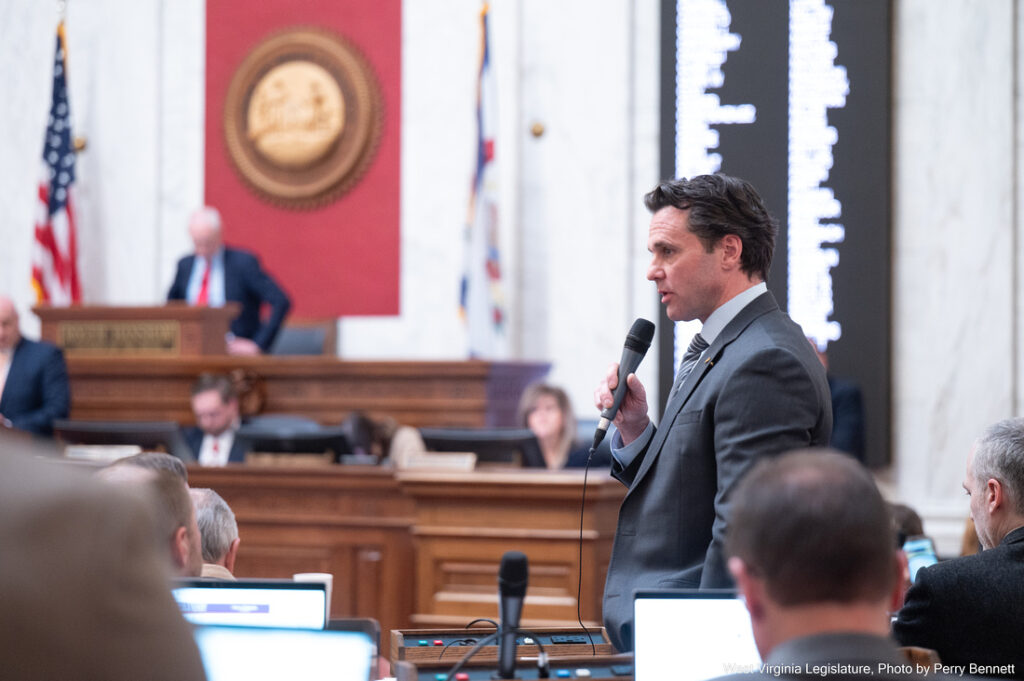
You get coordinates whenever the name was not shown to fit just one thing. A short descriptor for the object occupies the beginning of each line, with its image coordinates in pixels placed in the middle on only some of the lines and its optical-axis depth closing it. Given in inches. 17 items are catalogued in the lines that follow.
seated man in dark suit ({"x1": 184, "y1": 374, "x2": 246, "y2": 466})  523.2
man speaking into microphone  180.5
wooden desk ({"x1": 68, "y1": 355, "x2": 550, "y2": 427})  605.0
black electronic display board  594.2
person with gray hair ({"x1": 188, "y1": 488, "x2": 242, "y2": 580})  223.1
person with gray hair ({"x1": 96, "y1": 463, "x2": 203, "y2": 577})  182.5
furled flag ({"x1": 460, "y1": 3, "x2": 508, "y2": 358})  668.7
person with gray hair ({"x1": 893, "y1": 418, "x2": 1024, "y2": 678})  194.2
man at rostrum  658.8
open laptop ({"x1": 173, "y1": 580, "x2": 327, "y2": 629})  173.5
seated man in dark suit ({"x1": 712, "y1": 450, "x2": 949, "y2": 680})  98.3
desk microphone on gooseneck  131.2
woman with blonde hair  486.9
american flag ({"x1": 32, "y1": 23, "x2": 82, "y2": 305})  743.7
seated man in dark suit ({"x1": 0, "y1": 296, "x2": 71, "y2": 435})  564.1
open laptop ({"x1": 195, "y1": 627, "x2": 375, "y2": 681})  148.9
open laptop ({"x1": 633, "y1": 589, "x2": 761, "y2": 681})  156.1
